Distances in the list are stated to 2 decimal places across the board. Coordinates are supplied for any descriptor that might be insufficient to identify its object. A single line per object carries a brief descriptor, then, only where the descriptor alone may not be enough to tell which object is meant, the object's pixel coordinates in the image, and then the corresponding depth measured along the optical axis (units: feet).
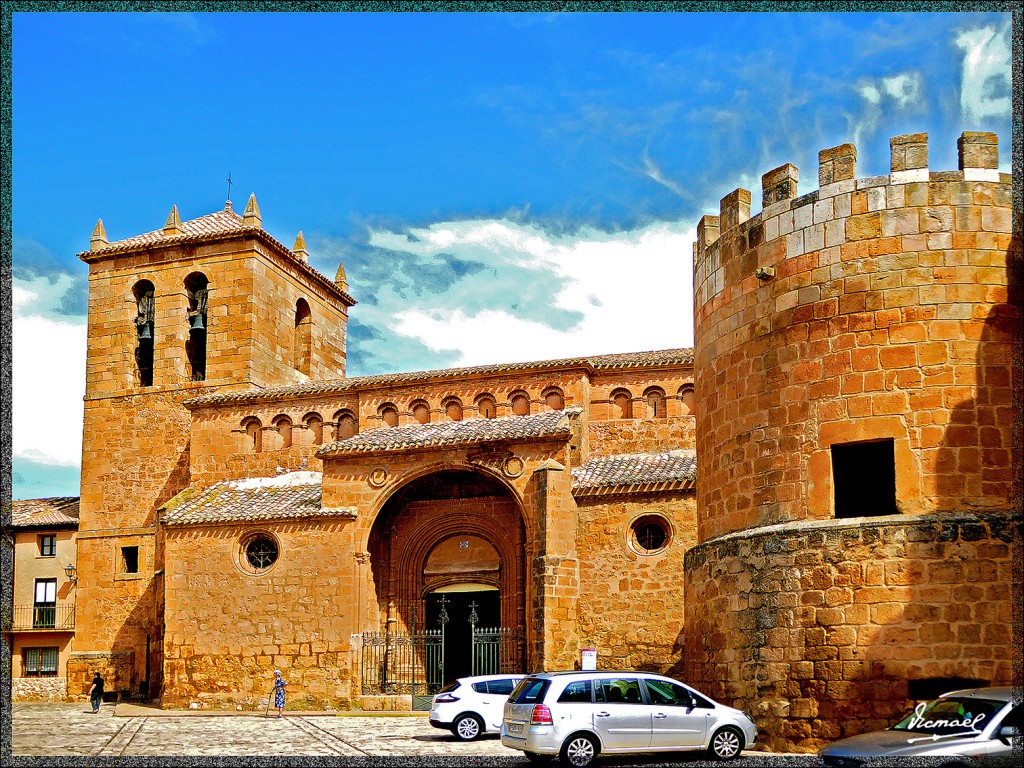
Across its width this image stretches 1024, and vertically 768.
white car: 63.44
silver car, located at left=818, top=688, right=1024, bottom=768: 34.81
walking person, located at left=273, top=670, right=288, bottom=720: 81.82
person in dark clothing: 90.12
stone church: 44.93
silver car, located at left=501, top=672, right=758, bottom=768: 45.83
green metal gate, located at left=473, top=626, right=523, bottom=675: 87.86
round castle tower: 43.68
